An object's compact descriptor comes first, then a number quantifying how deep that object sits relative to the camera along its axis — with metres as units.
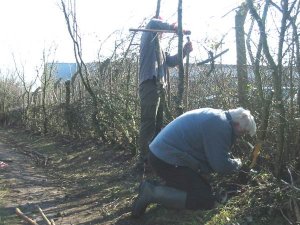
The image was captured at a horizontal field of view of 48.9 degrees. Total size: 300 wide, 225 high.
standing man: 4.57
